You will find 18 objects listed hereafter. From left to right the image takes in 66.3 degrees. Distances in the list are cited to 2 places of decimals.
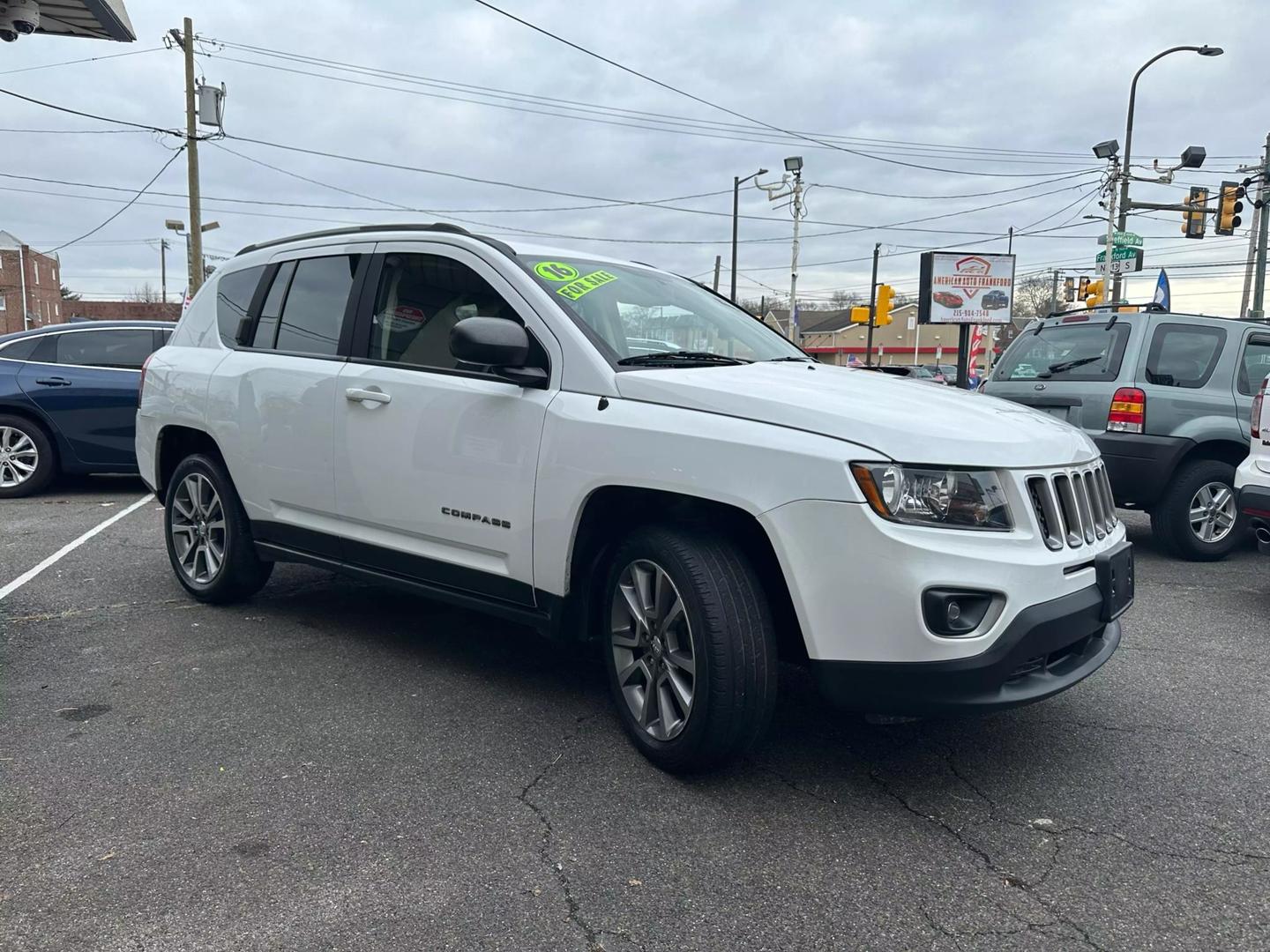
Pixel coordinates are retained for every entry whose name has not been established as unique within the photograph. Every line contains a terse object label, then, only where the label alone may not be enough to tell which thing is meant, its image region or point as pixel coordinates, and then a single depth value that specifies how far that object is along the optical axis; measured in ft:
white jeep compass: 9.07
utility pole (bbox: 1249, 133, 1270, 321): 71.45
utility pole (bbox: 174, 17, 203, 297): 81.76
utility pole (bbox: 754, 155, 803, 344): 100.78
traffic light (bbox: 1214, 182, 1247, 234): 70.33
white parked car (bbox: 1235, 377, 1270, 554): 17.43
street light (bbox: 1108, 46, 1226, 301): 74.89
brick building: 205.46
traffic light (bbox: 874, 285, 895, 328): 95.40
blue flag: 57.84
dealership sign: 67.10
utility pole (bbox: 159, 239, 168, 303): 266.36
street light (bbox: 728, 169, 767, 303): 123.01
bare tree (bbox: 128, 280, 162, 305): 293.84
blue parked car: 29.48
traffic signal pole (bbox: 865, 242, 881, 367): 112.63
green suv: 21.94
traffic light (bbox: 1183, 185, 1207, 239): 72.84
